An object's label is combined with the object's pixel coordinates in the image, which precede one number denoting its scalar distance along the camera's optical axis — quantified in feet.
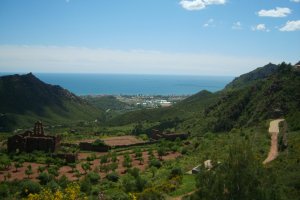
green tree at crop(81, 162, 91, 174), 107.81
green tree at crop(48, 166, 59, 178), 102.96
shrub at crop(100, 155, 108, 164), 117.49
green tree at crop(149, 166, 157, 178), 96.82
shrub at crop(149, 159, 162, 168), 108.64
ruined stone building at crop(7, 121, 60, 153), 142.91
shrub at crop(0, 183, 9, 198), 79.57
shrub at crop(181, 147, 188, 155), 125.53
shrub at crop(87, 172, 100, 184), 93.95
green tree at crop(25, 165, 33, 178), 103.69
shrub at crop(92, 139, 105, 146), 148.38
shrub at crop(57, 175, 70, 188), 88.10
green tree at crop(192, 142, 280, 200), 43.81
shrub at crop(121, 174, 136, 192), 79.44
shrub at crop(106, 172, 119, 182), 94.19
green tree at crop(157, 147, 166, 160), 122.53
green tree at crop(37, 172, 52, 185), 95.00
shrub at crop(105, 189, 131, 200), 67.64
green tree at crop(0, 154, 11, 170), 112.30
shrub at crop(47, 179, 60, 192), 81.82
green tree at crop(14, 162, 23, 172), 113.74
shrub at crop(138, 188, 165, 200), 62.08
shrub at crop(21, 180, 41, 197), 83.23
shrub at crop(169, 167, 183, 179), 89.03
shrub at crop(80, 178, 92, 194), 81.62
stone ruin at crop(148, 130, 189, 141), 157.69
